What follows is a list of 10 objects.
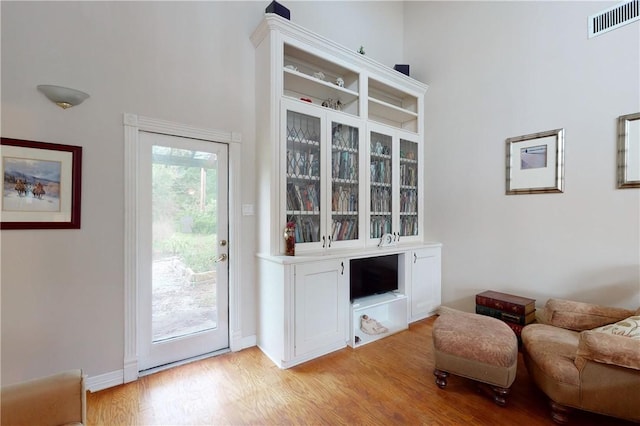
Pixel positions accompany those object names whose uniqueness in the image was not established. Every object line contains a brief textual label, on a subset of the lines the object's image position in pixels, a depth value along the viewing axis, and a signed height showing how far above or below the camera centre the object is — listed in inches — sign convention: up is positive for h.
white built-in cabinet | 94.7 +9.2
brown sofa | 58.2 -35.5
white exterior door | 87.9 -13.0
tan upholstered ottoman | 70.7 -37.0
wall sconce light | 69.7 +29.6
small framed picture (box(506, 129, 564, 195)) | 101.8 +18.9
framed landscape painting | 68.9 +6.6
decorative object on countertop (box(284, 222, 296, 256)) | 96.0 -9.8
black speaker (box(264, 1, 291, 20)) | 96.9 +71.1
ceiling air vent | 87.3 +63.6
